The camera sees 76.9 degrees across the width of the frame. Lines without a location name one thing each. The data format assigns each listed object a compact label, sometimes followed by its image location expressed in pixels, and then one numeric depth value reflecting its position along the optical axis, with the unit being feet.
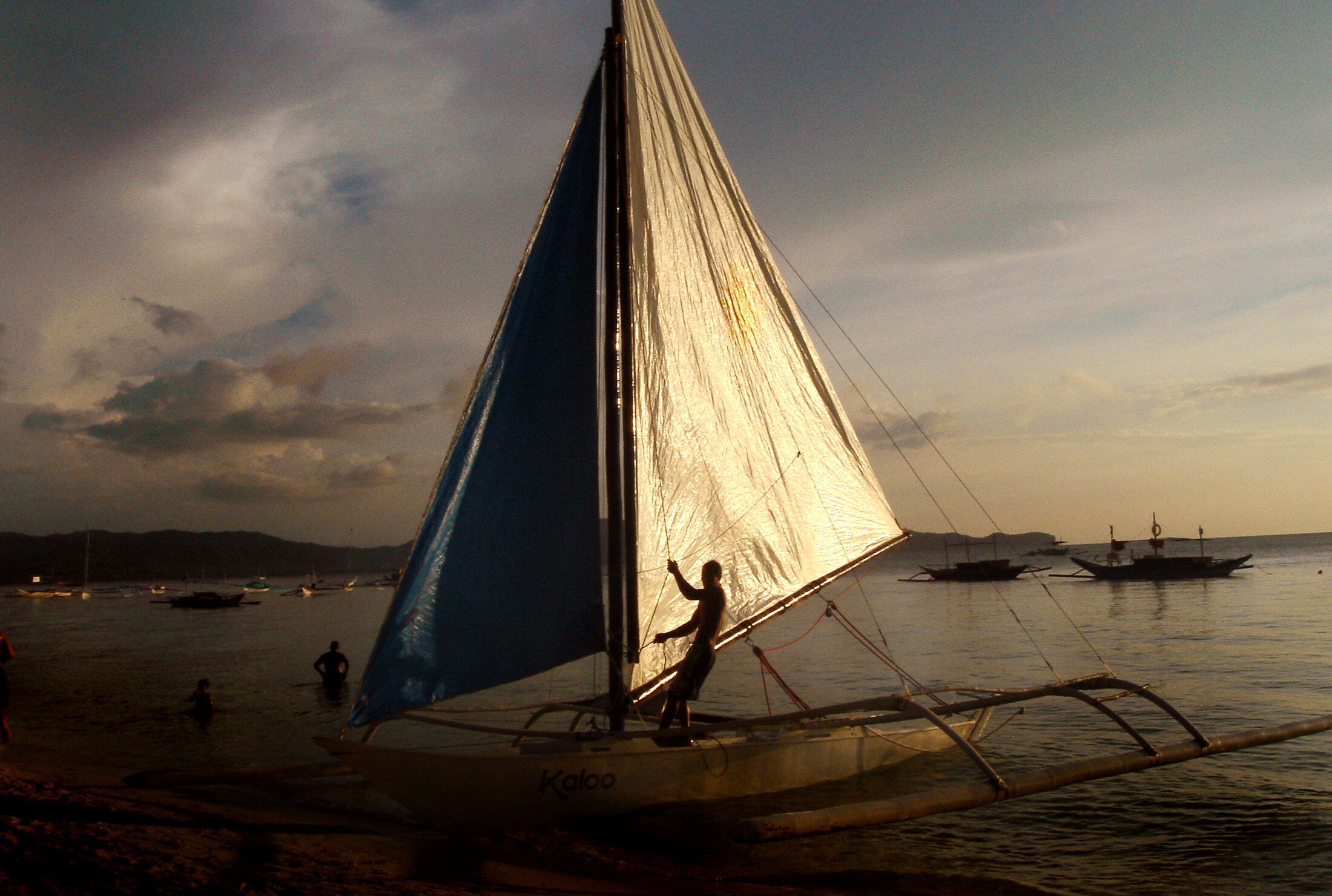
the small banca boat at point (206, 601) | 235.20
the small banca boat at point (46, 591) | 319.23
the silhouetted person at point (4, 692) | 43.55
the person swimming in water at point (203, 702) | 58.34
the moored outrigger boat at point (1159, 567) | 220.02
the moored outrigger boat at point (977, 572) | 240.94
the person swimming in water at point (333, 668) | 68.85
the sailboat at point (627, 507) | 24.11
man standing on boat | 27.17
